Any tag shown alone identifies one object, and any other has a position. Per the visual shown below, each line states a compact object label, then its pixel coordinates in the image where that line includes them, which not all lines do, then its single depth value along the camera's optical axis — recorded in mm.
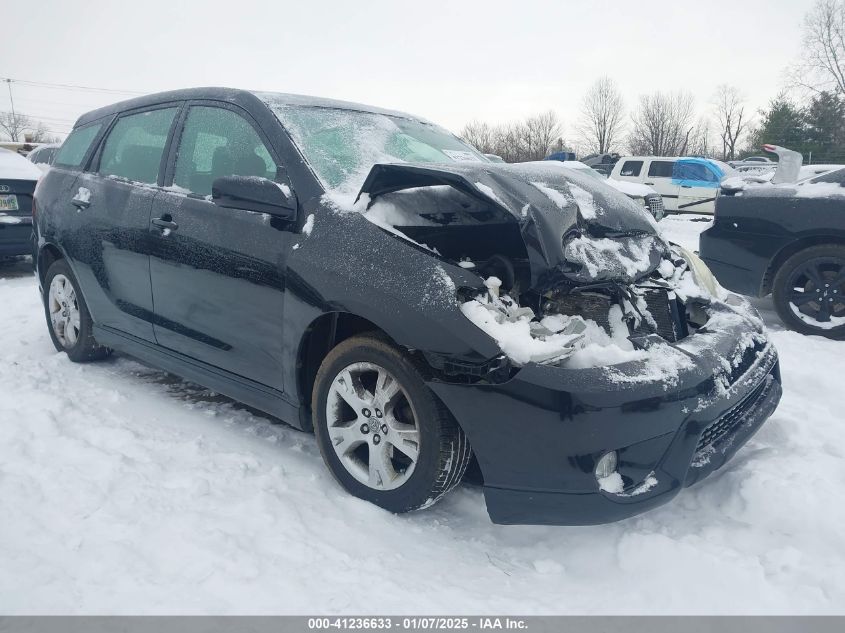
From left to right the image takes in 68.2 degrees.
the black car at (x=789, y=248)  5102
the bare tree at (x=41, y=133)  73525
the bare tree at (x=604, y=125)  61656
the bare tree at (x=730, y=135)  64769
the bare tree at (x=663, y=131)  59125
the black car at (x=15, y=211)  6973
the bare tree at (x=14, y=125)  70362
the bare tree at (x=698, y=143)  62125
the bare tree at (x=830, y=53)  33969
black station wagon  2113
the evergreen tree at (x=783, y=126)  37938
